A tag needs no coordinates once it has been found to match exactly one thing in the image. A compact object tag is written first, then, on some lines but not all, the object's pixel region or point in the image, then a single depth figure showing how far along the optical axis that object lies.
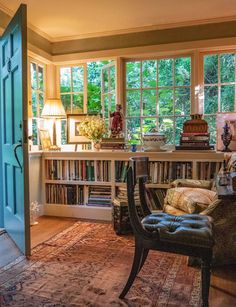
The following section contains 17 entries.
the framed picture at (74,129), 4.14
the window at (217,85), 3.74
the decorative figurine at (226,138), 3.40
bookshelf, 3.40
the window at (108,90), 4.15
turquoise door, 2.55
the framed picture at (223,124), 3.53
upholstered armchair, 2.31
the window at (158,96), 3.92
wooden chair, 1.73
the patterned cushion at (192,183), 3.05
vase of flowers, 3.83
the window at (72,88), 4.31
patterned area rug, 1.92
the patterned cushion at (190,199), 2.52
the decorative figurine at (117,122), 3.81
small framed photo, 4.09
